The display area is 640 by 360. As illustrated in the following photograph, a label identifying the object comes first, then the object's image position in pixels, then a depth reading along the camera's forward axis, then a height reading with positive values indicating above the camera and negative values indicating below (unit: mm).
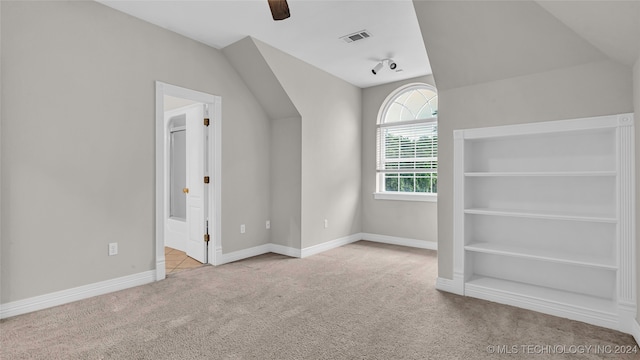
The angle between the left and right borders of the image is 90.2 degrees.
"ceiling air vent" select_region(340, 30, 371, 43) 3504 +1599
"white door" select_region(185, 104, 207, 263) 4094 -84
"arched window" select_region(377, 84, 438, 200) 5078 +604
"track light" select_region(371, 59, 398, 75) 4281 +1530
